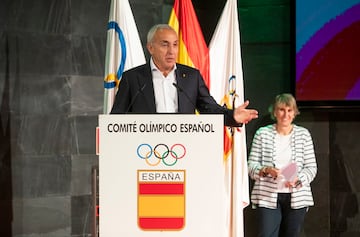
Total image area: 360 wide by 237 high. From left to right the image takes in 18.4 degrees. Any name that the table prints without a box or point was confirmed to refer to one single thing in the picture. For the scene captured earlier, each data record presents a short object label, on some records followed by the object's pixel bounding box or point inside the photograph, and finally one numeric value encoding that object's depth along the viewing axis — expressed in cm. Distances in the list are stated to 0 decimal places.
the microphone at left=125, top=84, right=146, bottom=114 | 619
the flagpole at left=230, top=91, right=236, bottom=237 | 900
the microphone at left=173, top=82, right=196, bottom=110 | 598
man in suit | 611
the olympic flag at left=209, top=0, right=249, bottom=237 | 900
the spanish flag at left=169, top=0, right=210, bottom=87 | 894
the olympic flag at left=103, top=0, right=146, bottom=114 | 866
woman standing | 846
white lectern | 507
